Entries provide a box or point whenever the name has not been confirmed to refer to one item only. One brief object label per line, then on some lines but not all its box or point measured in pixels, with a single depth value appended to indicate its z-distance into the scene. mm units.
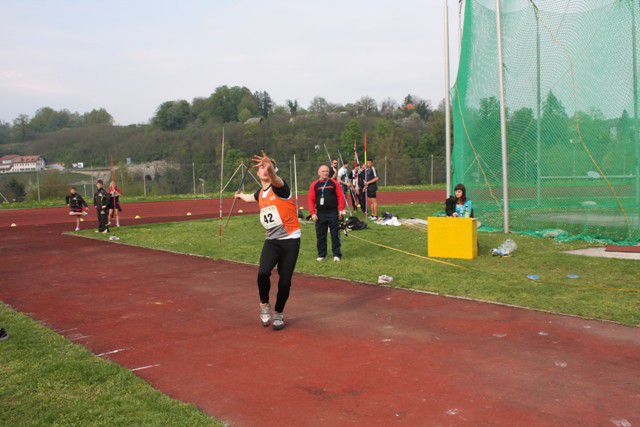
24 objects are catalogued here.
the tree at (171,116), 105812
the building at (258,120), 80219
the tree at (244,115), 106812
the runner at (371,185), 17047
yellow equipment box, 10477
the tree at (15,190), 37188
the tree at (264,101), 126838
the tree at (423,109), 102312
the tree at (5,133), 106812
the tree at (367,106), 98625
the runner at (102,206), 17031
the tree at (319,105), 102750
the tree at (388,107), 99312
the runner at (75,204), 18562
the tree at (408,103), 107125
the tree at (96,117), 122812
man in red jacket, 10812
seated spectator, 11508
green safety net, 11750
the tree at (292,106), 120000
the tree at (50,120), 120612
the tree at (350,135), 69875
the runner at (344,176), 19062
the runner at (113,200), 18156
